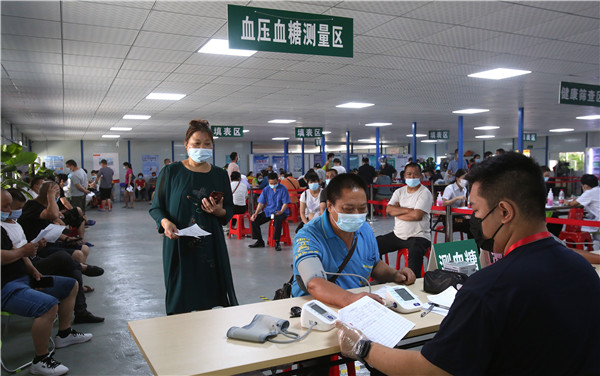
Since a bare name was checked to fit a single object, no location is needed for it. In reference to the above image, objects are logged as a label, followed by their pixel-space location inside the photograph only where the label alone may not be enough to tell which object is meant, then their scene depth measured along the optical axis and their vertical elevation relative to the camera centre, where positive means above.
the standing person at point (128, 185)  16.01 -0.99
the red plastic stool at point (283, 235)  7.90 -1.40
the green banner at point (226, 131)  14.56 +0.90
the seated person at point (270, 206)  7.77 -0.84
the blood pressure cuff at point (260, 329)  1.72 -0.68
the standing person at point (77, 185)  9.75 -0.59
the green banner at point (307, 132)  15.92 +0.92
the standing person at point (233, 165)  9.73 -0.16
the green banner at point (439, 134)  18.67 +0.98
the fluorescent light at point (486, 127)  17.44 +1.20
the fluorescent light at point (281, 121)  14.07 +1.18
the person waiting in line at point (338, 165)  11.71 -0.20
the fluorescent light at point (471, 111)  12.05 +1.29
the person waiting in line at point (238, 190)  7.91 -0.57
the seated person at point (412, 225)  4.59 -0.72
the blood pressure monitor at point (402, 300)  2.04 -0.66
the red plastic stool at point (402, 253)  4.84 -1.07
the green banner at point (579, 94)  7.41 +1.07
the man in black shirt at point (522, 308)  1.10 -0.38
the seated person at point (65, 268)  3.65 -0.97
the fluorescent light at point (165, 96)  8.59 +1.23
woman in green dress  2.54 -0.48
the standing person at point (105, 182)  14.17 -0.74
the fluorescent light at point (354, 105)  10.34 +1.25
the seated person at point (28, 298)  2.97 -0.94
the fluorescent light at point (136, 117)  12.09 +1.14
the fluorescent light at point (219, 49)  5.07 +1.31
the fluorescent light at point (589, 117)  14.23 +1.28
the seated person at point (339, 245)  2.25 -0.47
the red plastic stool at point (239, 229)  8.67 -1.41
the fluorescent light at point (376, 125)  15.75 +1.18
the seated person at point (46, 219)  4.16 -0.57
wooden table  1.53 -0.70
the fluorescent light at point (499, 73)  6.94 +1.34
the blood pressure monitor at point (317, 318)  1.81 -0.66
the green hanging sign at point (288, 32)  3.42 +1.02
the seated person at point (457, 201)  6.72 -0.66
